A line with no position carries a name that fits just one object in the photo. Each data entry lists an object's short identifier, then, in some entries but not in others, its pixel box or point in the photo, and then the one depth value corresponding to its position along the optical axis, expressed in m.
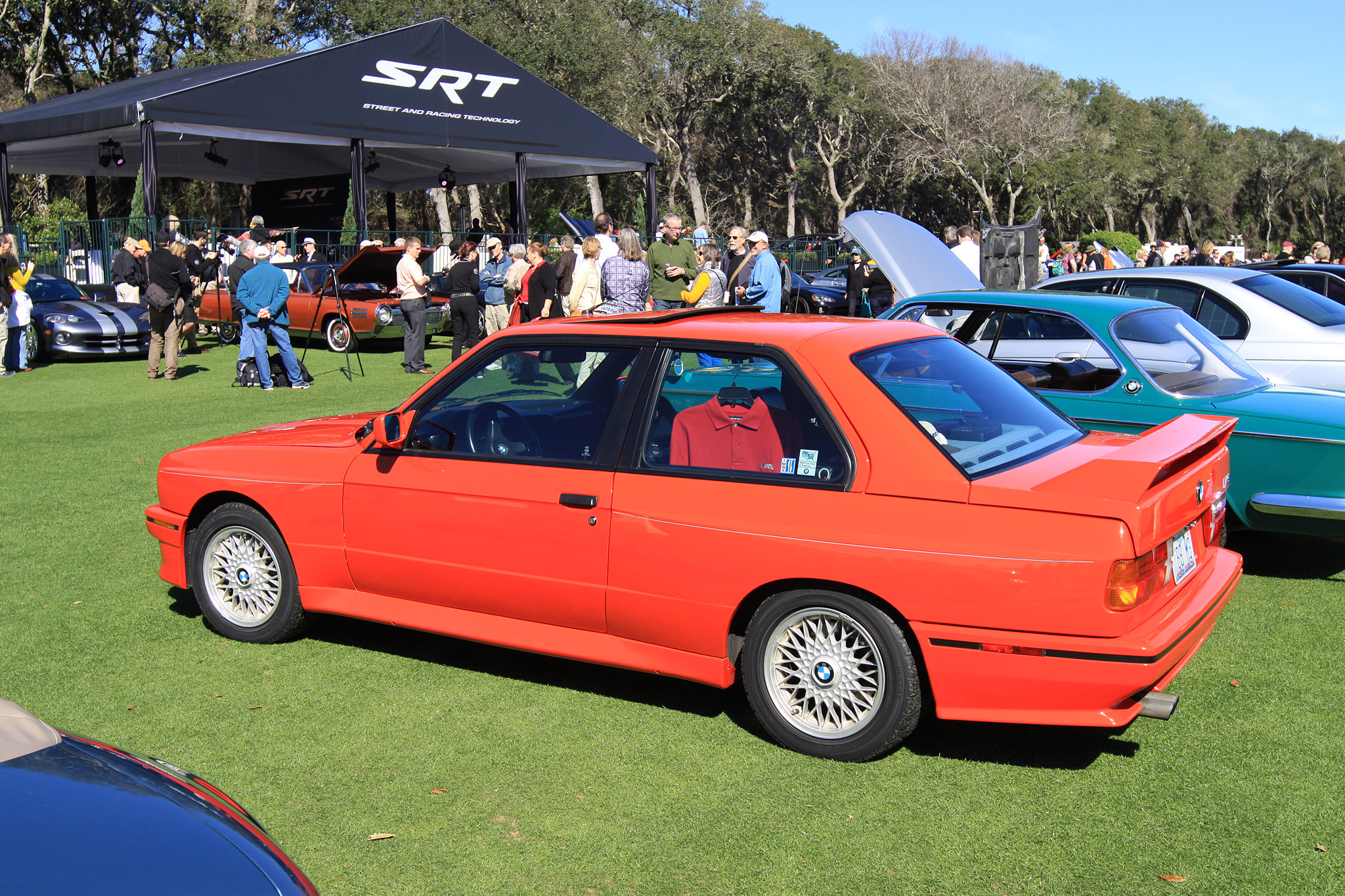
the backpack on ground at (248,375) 14.41
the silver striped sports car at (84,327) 16.52
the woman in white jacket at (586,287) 12.72
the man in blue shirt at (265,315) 13.39
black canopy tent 19.88
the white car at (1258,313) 7.75
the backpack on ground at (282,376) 14.59
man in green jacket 12.34
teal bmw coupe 5.61
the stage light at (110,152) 23.20
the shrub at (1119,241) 40.78
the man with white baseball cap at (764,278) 11.65
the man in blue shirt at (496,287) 15.17
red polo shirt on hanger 4.02
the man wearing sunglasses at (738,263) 12.15
